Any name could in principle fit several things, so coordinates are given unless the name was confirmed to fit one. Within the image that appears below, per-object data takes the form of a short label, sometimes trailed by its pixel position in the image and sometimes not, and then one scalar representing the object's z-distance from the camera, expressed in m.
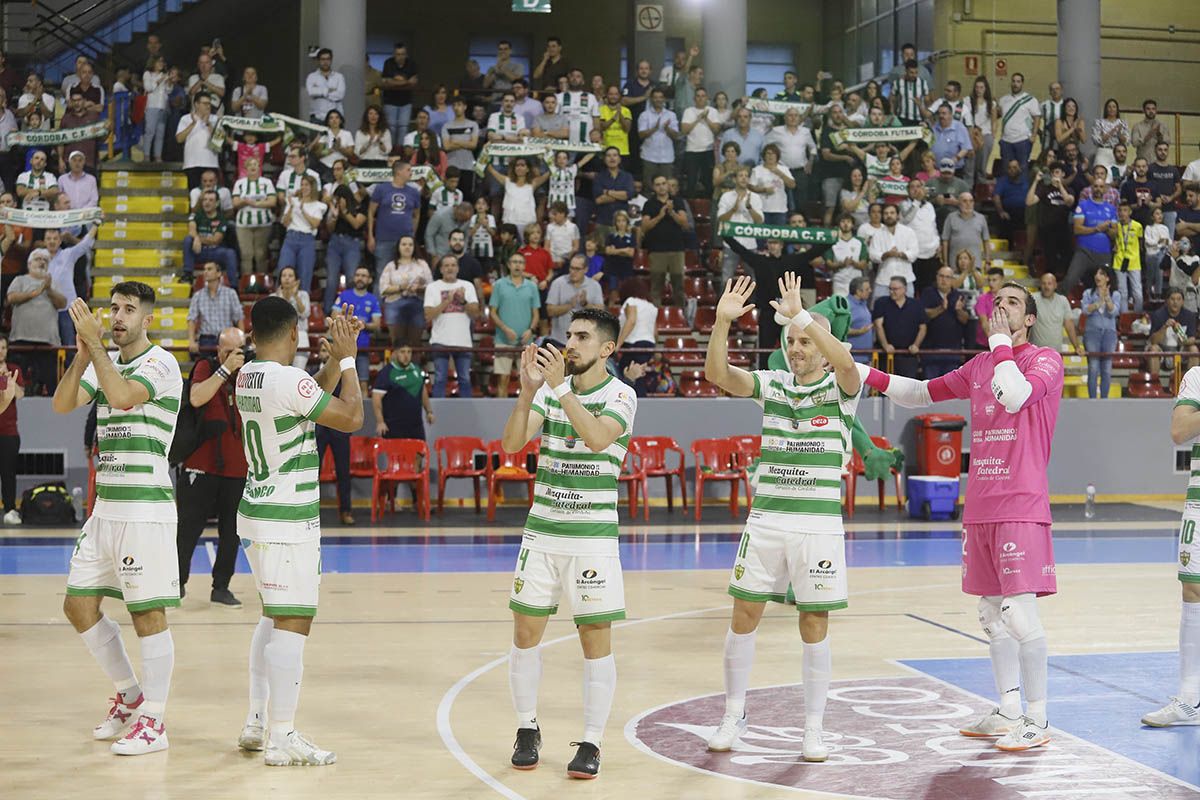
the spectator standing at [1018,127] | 23.62
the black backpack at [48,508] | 16.69
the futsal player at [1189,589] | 7.88
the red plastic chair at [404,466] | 17.19
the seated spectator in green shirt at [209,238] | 19.55
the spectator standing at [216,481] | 11.27
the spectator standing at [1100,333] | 20.44
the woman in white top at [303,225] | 19.14
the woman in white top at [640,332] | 18.44
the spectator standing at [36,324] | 18.22
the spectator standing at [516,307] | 18.45
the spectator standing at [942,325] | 19.47
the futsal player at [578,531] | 6.88
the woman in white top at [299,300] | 16.94
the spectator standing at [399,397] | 17.41
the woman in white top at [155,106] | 22.14
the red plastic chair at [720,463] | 17.78
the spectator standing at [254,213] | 19.66
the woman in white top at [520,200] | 20.30
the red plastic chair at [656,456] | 17.91
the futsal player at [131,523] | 7.27
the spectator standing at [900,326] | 19.27
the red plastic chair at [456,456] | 17.67
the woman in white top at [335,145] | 20.67
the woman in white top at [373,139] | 20.91
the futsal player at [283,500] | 6.96
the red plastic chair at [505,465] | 17.17
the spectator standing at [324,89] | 21.89
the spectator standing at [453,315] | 18.30
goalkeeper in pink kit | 7.41
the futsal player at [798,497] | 7.17
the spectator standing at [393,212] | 19.53
